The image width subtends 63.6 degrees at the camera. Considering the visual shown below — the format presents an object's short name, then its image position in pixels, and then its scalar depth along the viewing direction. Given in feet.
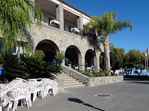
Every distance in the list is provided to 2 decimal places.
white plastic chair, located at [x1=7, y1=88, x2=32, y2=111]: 13.82
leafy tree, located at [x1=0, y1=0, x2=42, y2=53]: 14.73
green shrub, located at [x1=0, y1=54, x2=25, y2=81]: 21.26
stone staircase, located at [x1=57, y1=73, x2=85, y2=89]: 32.13
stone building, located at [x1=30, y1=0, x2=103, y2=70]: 37.74
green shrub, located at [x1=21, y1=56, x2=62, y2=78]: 25.74
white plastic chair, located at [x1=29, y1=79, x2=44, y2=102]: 17.92
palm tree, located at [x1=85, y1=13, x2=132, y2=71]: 46.57
